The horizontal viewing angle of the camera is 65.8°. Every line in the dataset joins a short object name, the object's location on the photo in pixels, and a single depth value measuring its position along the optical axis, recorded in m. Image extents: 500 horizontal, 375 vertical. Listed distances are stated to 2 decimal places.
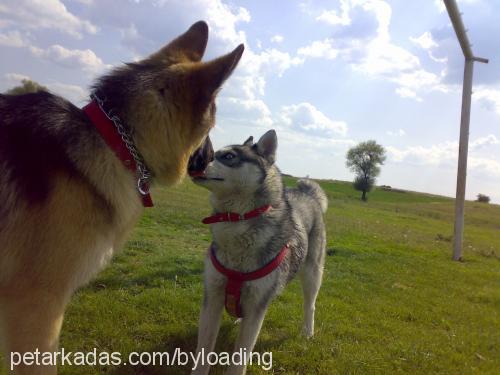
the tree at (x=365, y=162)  67.62
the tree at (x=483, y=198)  88.50
